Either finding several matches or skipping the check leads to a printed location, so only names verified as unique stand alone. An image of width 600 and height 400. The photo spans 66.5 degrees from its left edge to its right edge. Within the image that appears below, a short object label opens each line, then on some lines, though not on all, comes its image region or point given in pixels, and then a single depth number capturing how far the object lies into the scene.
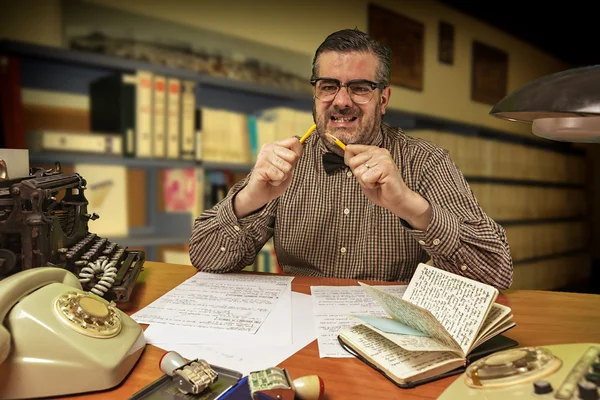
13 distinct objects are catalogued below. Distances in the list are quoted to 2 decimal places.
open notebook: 0.65
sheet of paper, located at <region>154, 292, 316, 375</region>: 0.67
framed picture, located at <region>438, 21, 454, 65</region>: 3.70
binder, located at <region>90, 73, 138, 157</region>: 1.93
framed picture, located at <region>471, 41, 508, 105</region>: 4.07
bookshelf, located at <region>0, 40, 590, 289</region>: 1.89
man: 1.19
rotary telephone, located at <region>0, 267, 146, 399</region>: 0.56
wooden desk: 0.61
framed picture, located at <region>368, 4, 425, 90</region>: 3.20
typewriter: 0.80
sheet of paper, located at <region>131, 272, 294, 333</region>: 0.85
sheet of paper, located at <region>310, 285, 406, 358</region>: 0.76
